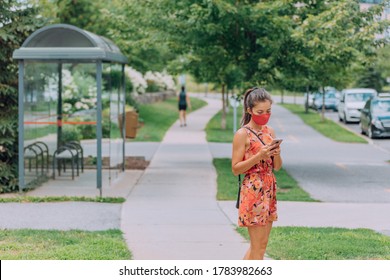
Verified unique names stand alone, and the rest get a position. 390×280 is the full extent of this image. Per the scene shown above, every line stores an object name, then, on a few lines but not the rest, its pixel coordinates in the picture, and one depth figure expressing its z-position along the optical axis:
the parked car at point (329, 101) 53.53
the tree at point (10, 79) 15.05
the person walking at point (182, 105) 35.03
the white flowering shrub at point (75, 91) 18.03
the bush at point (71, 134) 18.50
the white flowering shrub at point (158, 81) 50.71
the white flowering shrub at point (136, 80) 40.04
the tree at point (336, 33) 16.80
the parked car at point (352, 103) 39.78
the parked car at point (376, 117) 30.34
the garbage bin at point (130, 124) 24.64
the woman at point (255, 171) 7.00
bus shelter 14.62
